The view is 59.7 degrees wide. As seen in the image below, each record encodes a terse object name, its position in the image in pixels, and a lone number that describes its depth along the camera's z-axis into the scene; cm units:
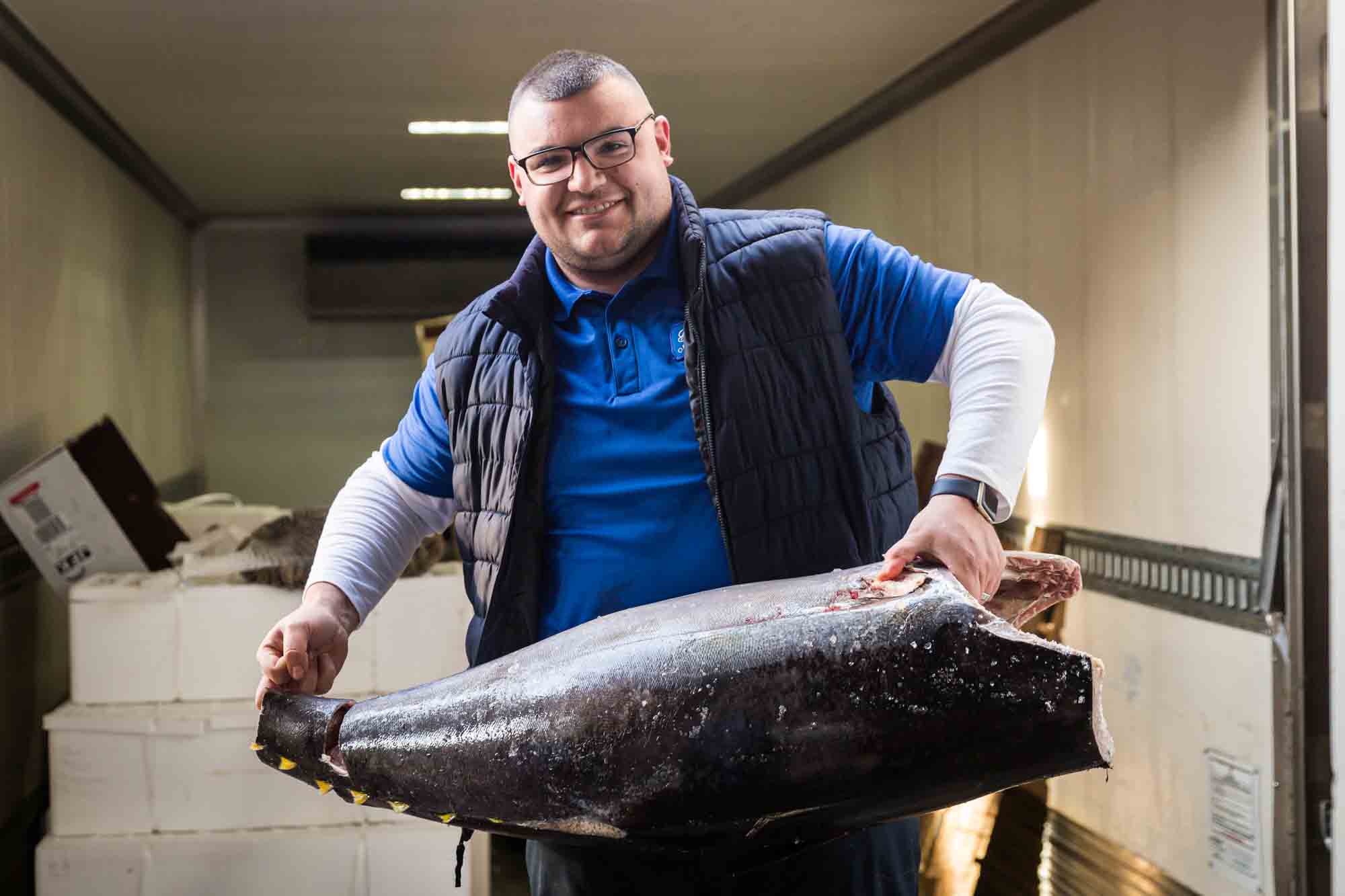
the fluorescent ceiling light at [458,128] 404
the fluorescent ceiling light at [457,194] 489
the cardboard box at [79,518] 286
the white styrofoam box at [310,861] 252
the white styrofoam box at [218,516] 362
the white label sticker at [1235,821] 236
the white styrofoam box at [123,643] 256
